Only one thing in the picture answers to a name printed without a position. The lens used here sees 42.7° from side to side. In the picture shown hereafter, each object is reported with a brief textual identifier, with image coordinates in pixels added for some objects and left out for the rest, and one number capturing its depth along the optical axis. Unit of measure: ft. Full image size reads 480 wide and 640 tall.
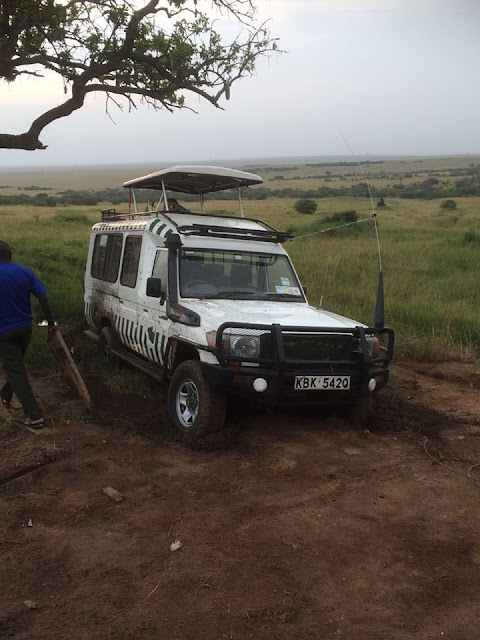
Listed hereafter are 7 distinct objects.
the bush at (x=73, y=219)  108.68
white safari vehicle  16.06
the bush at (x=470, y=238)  68.99
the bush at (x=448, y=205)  140.97
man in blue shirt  17.94
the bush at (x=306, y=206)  132.72
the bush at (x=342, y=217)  99.86
